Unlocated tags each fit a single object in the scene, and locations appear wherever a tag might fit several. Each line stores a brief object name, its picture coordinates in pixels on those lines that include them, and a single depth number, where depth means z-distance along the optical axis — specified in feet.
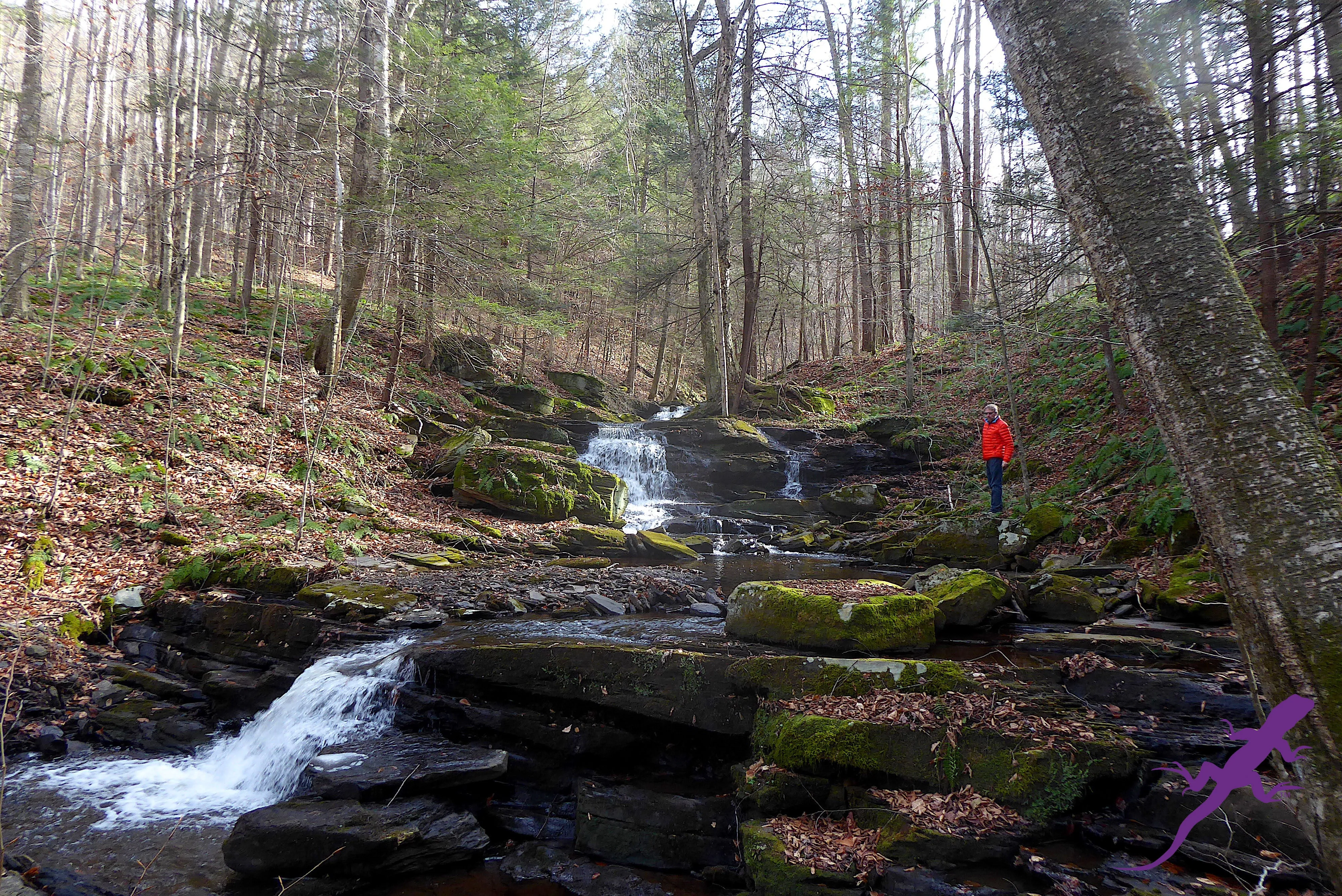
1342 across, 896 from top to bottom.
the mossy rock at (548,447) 46.57
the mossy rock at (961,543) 30.68
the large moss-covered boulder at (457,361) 60.23
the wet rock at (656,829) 12.92
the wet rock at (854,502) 45.09
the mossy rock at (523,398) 59.41
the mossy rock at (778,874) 10.41
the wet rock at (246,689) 20.02
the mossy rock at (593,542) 36.45
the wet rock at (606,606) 24.48
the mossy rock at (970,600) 19.98
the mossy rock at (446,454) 41.68
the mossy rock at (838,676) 14.16
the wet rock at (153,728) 18.65
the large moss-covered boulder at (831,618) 17.67
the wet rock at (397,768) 14.48
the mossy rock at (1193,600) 18.25
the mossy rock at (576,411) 62.03
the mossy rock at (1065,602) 20.52
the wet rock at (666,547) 35.88
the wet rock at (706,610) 24.29
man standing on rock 33.42
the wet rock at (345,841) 12.71
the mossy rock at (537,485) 39.58
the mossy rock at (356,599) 22.30
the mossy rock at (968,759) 11.31
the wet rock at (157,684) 20.44
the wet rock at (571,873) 12.37
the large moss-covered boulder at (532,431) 54.13
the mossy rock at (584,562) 31.32
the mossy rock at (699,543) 38.75
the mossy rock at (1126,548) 24.64
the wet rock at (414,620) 21.93
